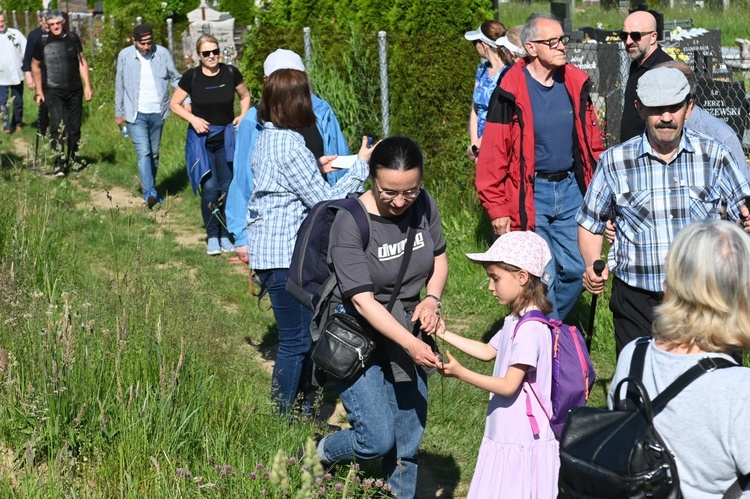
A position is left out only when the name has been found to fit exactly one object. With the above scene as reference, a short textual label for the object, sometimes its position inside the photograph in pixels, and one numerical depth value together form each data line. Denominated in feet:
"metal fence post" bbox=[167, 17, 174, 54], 67.92
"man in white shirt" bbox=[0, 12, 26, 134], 53.21
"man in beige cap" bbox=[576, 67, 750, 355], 14.76
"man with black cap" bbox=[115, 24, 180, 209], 37.86
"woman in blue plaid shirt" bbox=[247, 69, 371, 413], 18.11
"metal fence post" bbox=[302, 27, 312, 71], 38.04
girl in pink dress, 13.58
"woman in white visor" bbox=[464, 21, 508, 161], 25.96
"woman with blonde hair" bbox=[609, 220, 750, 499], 9.06
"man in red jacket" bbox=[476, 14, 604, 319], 20.57
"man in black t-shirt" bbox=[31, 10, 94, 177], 42.32
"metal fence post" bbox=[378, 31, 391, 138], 34.27
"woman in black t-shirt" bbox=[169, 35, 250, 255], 32.91
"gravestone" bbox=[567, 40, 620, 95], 32.01
